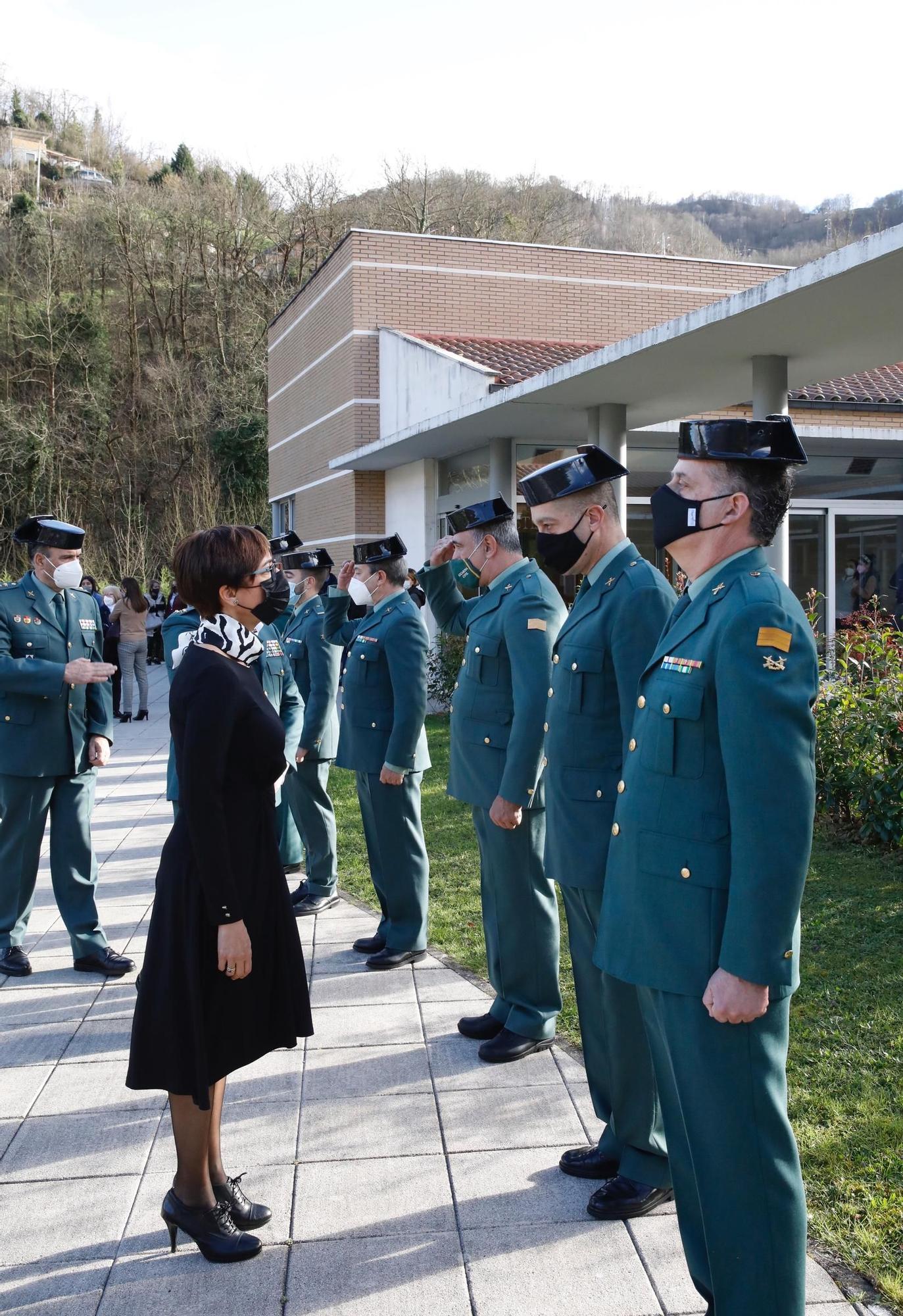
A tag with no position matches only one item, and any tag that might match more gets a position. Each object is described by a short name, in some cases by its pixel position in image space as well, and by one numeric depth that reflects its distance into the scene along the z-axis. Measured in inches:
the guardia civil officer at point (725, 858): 88.0
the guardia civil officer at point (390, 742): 219.9
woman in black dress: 114.2
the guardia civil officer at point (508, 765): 167.3
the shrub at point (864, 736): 287.6
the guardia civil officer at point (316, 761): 267.7
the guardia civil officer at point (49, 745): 214.4
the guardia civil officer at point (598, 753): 130.5
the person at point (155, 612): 941.2
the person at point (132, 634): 637.9
